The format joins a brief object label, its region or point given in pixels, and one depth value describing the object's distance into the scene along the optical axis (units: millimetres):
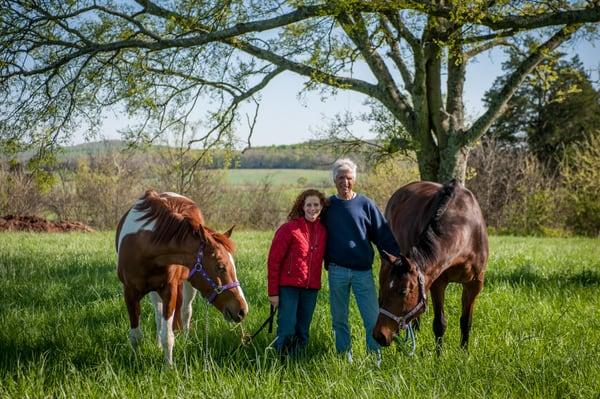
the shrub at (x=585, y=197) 27141
